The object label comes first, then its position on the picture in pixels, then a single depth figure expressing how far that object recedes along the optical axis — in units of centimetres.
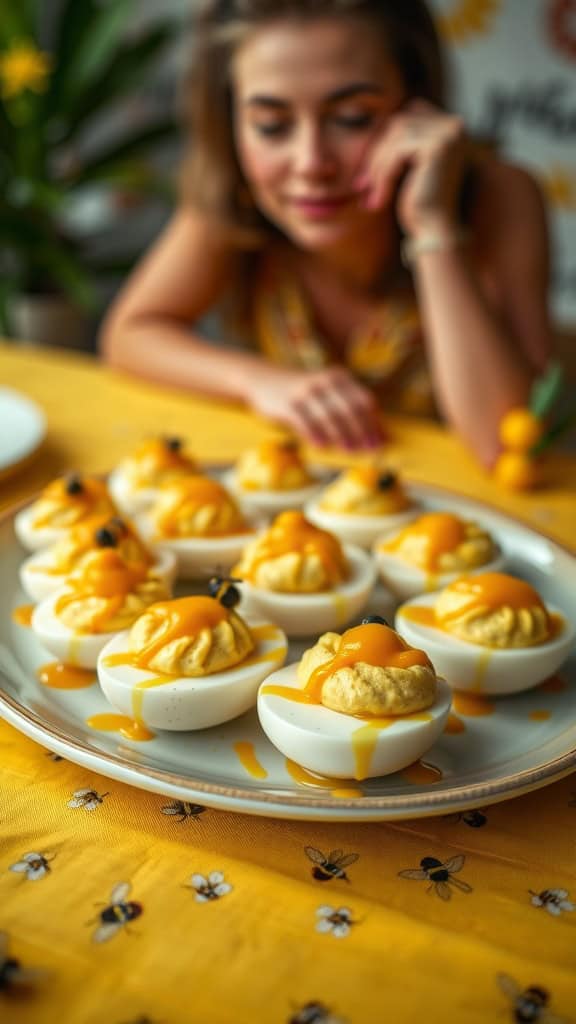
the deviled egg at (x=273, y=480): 52
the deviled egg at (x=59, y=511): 47
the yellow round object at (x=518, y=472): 58
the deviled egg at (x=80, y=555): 43
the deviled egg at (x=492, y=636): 39
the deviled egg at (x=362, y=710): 35
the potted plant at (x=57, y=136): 106
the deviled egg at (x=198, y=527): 47
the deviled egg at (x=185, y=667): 37
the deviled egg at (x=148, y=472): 52
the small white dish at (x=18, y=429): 57
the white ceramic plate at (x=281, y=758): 34
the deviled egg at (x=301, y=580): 43
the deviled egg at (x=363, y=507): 50
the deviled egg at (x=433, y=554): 45
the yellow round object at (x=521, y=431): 59
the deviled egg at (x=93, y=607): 40
